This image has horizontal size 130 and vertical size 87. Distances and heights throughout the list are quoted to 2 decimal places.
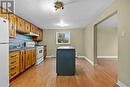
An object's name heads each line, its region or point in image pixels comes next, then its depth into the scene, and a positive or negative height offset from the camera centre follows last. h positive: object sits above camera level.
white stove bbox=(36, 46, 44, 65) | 3.24 -0.59
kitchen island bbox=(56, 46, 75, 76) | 2.17 -0.63
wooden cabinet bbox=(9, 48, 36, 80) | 1.76 -0.60
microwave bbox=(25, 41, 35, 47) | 2.72 -0.03
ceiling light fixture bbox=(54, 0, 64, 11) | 1.55 +0.95
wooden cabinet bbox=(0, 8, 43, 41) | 1.96 +0.72
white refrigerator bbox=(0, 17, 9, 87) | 1.31 -0.21
